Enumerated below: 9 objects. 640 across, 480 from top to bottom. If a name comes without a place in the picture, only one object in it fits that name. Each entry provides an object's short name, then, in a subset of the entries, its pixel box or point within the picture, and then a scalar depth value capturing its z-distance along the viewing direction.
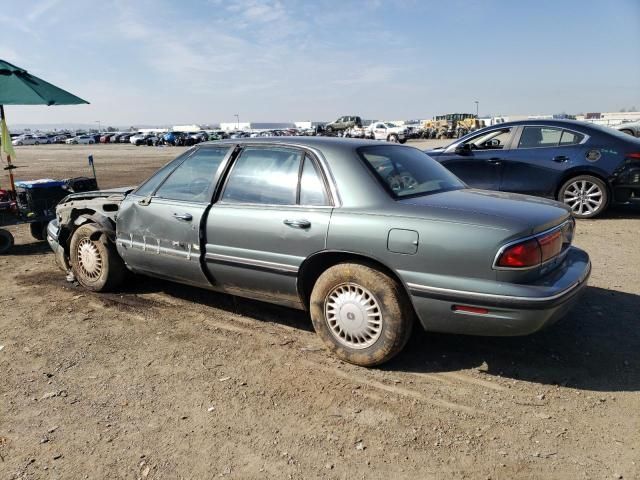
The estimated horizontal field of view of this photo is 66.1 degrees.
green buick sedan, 2.90
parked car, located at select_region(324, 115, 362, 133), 55.75
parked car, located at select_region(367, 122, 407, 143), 41.81
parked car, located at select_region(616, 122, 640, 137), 20.62
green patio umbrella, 6.93
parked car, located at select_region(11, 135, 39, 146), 65.84
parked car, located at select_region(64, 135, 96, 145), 67.44
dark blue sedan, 7.54
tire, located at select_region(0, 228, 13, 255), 6.80
